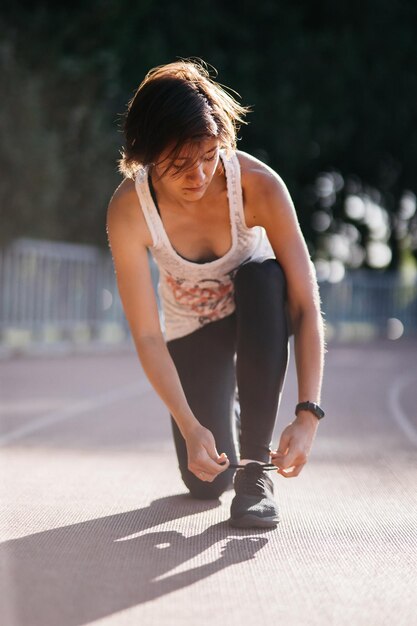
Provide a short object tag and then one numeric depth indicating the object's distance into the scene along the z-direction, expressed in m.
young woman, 4.22
